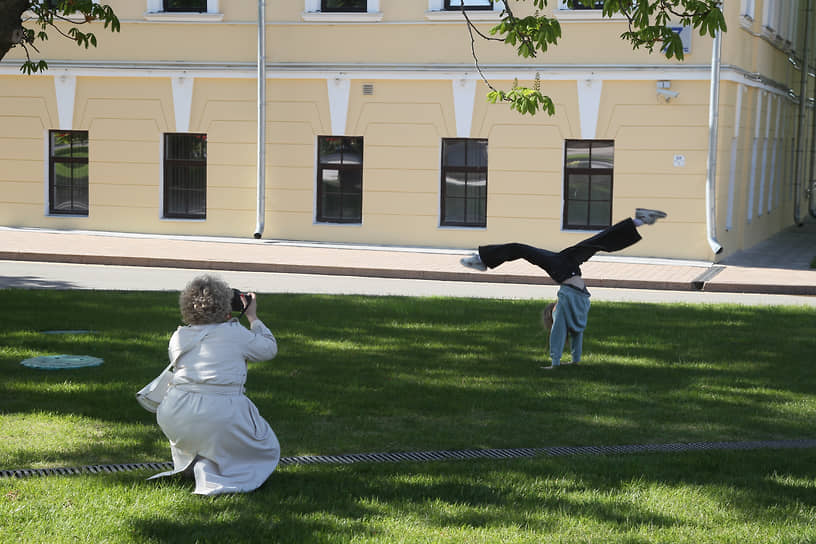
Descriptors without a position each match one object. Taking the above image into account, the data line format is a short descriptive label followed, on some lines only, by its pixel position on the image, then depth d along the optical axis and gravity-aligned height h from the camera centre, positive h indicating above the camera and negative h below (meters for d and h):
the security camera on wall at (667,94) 21.58 +1.52
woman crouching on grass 6.16 -1.20
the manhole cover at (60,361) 9.89 -1.65
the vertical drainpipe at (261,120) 23.45 +0.96
